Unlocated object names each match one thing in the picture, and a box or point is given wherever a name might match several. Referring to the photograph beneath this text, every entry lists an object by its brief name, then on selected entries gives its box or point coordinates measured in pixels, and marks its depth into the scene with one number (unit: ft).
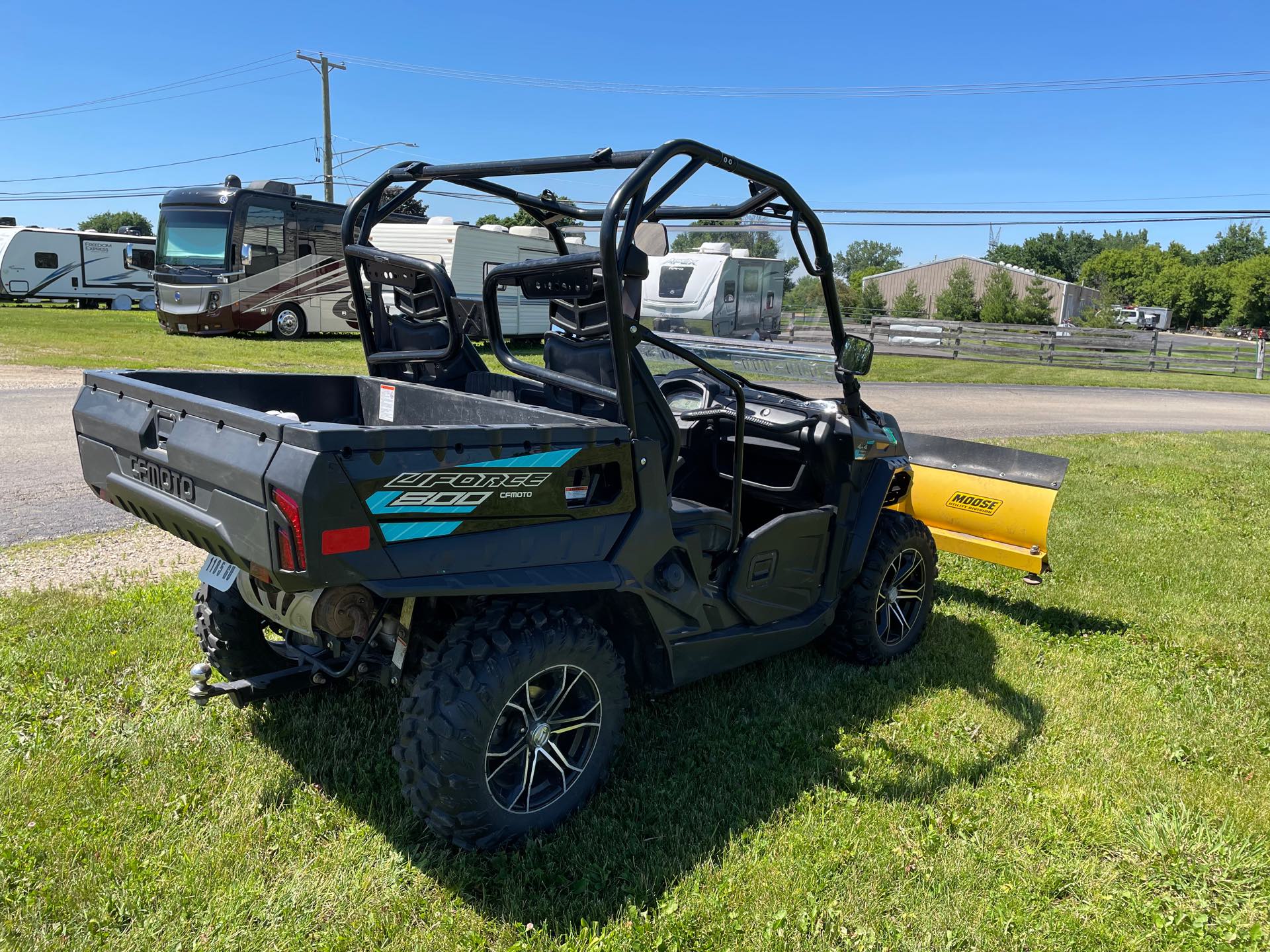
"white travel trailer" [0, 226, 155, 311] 96.53
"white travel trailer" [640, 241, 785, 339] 60.64
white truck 260.42
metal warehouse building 241.14
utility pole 104.01
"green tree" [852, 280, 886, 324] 122.20
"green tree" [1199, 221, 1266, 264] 362.94
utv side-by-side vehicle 8.14
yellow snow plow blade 16.78
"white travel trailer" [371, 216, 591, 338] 64.34
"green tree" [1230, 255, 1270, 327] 255.50
